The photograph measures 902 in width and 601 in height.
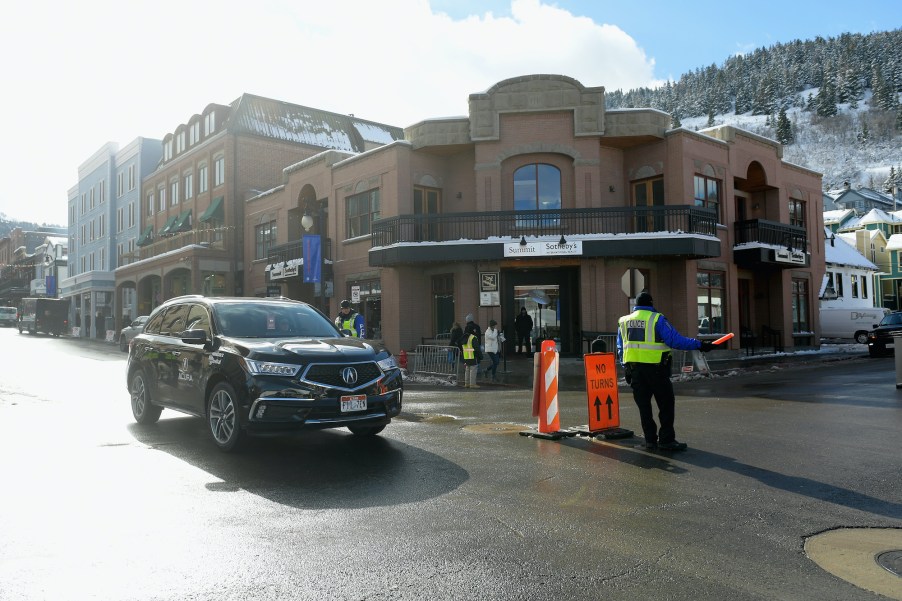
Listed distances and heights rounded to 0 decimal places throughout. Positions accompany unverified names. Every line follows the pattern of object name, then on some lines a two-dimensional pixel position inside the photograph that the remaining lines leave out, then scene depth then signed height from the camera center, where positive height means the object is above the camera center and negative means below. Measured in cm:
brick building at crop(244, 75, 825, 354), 2306 +367
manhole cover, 408 -153
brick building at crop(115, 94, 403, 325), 3722 +885
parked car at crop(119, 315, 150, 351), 3025 -16
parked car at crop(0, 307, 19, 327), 7375 +157
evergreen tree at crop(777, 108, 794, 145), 15512 +4435
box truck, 5188 +115
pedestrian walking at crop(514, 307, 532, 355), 2344 -23
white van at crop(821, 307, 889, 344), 3666 -20
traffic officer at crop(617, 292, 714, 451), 790 -51
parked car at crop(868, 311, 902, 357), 2572 -77
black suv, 729 -52
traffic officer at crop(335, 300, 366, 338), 1662 +11
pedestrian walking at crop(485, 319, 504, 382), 1888 -61
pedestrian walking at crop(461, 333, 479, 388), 1739 -92
